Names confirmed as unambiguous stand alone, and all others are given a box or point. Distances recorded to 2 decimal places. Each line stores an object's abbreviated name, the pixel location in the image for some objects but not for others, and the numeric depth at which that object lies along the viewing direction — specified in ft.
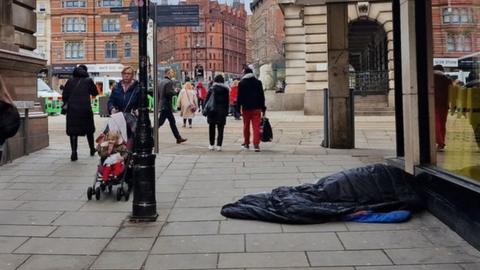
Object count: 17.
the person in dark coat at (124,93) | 29.27
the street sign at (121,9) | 47.03
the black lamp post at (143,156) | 21.29
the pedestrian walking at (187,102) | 67.82
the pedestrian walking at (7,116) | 19.86
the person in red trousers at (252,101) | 41.42
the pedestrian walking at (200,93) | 102.17
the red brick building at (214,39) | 298.15
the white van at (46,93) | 119.03
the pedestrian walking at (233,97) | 86.41
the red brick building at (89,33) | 266.77
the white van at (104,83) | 162.20
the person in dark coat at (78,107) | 37.35
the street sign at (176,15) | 43.42
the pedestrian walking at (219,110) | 42.57
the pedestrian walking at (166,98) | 51.68
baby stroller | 25.27
